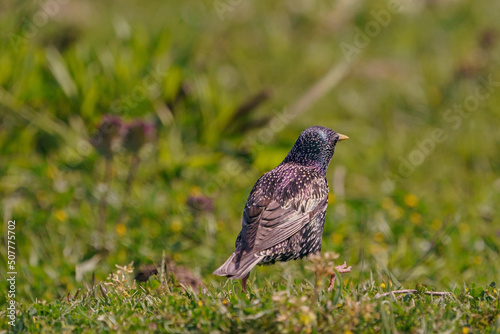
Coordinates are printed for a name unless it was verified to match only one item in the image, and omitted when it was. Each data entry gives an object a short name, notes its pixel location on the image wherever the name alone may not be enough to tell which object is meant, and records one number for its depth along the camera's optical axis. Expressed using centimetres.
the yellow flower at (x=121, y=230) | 1109
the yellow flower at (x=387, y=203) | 1245
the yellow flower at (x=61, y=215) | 1135
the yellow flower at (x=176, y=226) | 1125
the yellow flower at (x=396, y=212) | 1225
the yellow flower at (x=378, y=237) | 1155
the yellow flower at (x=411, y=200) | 1248
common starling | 715
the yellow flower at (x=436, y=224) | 1205
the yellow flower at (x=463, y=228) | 1175
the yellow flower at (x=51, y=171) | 1233
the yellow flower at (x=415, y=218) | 1210
